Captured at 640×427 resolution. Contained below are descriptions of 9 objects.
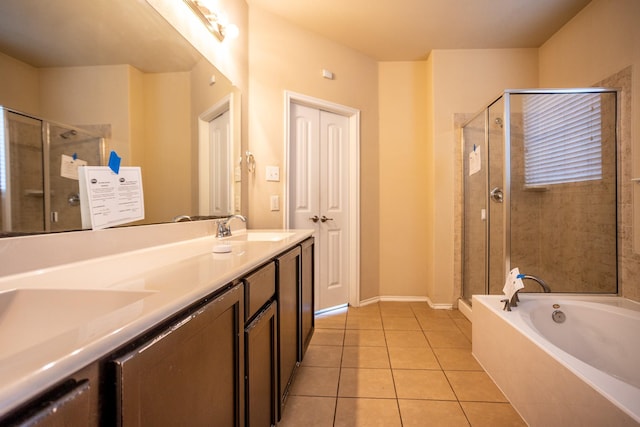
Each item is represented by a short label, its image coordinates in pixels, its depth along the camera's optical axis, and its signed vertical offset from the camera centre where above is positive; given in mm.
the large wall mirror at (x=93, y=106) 734 +345
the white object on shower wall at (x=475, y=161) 2686 +448
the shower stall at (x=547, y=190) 2105 +153
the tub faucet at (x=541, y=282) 1688 -422
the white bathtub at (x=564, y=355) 961 -664
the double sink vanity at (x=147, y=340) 333 -211
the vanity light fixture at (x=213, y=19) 1576 +1112
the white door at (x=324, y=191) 2697 +187
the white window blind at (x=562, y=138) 2156 +560
